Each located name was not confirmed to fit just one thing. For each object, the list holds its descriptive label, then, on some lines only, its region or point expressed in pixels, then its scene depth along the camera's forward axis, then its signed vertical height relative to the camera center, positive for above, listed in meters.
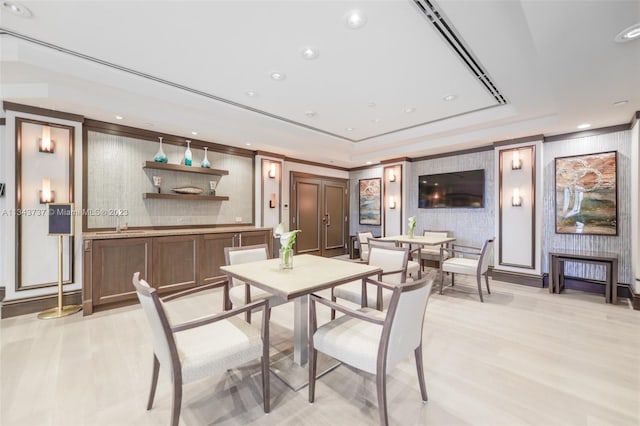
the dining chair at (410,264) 3.36 -0.78
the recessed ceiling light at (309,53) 2.50 +1.52
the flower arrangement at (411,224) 5.02 -0.23
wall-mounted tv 5.54 +0.48
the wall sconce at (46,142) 3.43 +0.91
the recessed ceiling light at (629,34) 1.94 +1.33
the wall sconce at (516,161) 4.83 +0.91
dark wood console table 3.85 -0.83
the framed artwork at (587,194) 4.21 +0.29
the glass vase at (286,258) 2.44 -0.42
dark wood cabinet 3.41 -0.73
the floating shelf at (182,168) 4.22 +0.75
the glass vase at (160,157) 4.29 +0.89
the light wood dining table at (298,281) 1.93 -0.53
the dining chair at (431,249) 5.32 -0.77
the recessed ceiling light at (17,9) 1.98 +1.54
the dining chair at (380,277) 2.56 -0.74
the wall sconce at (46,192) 3.41 +0.27
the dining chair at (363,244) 5.05 -0.61
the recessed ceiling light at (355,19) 2.04 +1.51
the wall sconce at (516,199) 4.82 +0.23
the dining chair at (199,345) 1.49 -0.84
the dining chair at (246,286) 2.56 -0.77
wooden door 6.88 -0.04
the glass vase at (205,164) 4.79 +0.88
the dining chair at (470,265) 3.99 -0.83
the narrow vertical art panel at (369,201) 7.51 +0.32
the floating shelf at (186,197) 4.22 +0.27
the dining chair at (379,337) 1.59 -0.84
